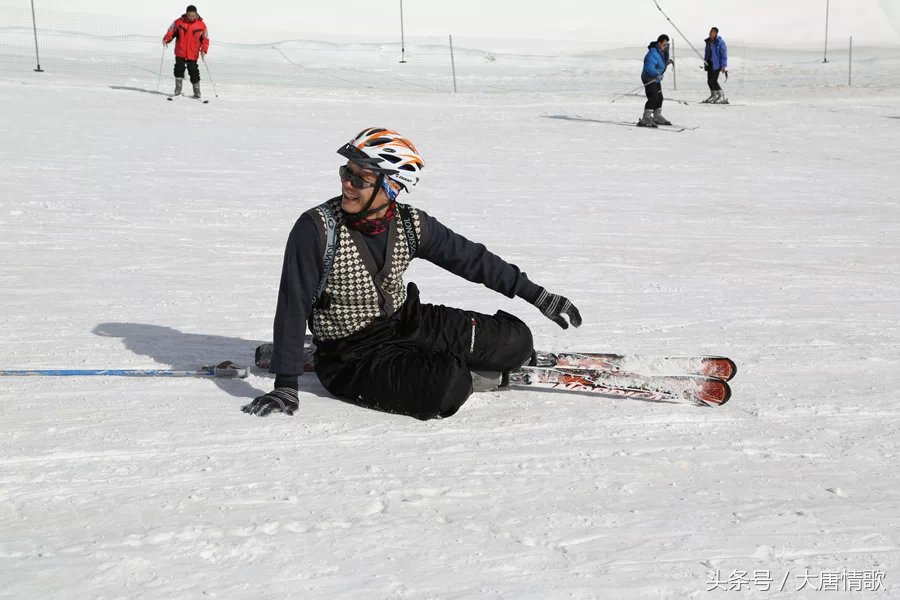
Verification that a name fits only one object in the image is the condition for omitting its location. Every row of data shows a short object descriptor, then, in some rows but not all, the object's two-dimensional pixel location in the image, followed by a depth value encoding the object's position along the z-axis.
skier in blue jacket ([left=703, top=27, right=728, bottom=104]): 21.41
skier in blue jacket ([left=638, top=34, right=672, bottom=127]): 18.02
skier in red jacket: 19.05
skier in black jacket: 4.64
